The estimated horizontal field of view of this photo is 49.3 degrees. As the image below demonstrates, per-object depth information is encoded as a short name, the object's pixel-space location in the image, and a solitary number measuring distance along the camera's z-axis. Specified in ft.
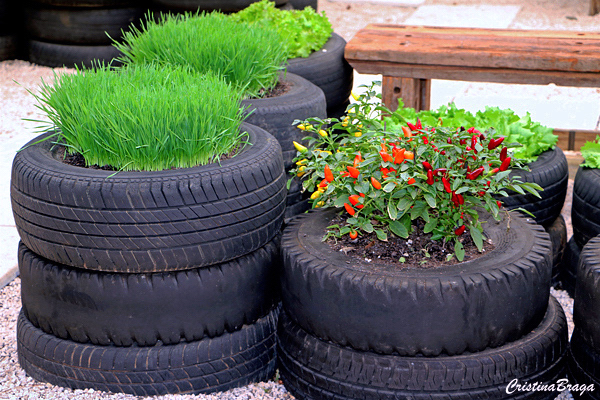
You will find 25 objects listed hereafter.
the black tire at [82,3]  21.21
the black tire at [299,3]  24.61
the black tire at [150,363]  7.73
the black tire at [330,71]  14.07
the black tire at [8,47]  22.79
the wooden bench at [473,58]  13.82
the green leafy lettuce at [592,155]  9.91
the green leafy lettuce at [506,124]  10.84
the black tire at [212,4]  19.64
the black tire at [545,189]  10.23
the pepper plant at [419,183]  7.23
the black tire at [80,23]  21.39
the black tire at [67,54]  21.74
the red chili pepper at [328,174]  7.48
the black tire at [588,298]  7.00
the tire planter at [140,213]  7.14
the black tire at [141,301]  7.51
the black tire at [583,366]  7.21
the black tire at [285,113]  10.27
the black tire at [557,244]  10.86
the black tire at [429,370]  6.87
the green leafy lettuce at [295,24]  14.24
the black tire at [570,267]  10.50
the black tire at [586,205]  9.64
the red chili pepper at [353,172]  7.34
